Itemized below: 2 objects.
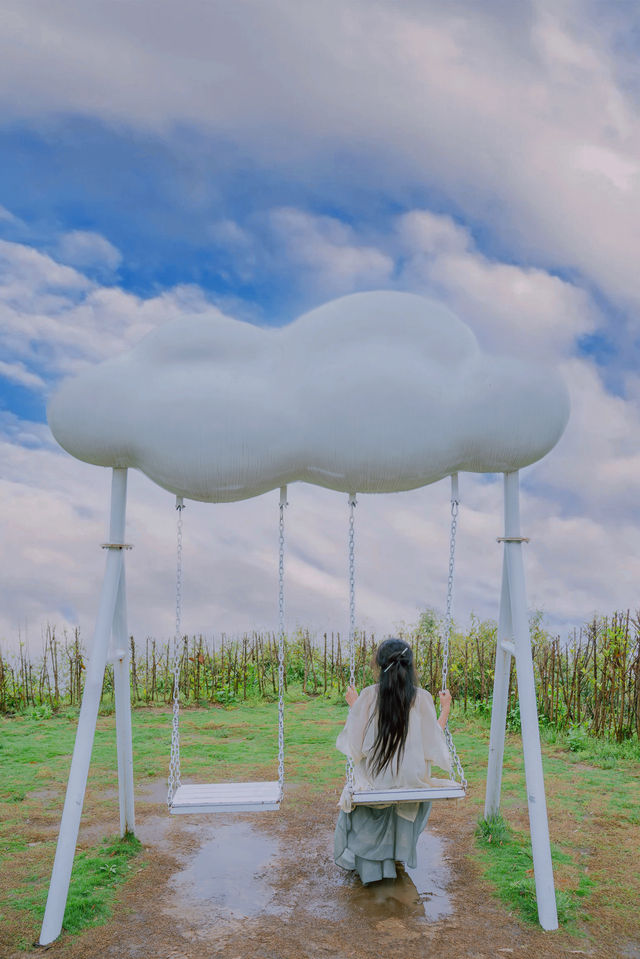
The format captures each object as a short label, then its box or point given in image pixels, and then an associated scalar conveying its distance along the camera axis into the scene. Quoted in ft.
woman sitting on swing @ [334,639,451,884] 12.98
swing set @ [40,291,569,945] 12.85
